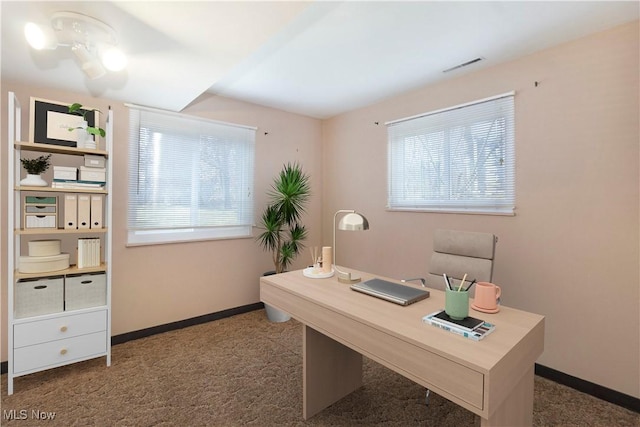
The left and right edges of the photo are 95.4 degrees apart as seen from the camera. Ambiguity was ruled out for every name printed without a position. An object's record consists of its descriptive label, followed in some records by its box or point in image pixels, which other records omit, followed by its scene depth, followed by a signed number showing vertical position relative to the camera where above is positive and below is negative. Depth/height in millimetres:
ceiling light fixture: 1510 +985
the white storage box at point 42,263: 2160 -393
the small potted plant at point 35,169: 2156 +329
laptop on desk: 1554 -438
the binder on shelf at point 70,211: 2270 +8
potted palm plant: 3350 -59
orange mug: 1426 -400
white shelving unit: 2053 -712
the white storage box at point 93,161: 2383 +425
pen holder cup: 1288 -395
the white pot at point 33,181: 2133 +226
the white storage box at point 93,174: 2352 +315
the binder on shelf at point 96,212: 2389 +2
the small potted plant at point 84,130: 2294 +656
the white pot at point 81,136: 2332 +610
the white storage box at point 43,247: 2215 -276
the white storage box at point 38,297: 2137 -639
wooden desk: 1010 -542
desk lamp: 1803 -65
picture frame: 2191 +699
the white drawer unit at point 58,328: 2090 -881
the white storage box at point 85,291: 2291 -635
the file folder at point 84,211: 2328 +10
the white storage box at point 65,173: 2256 +310
